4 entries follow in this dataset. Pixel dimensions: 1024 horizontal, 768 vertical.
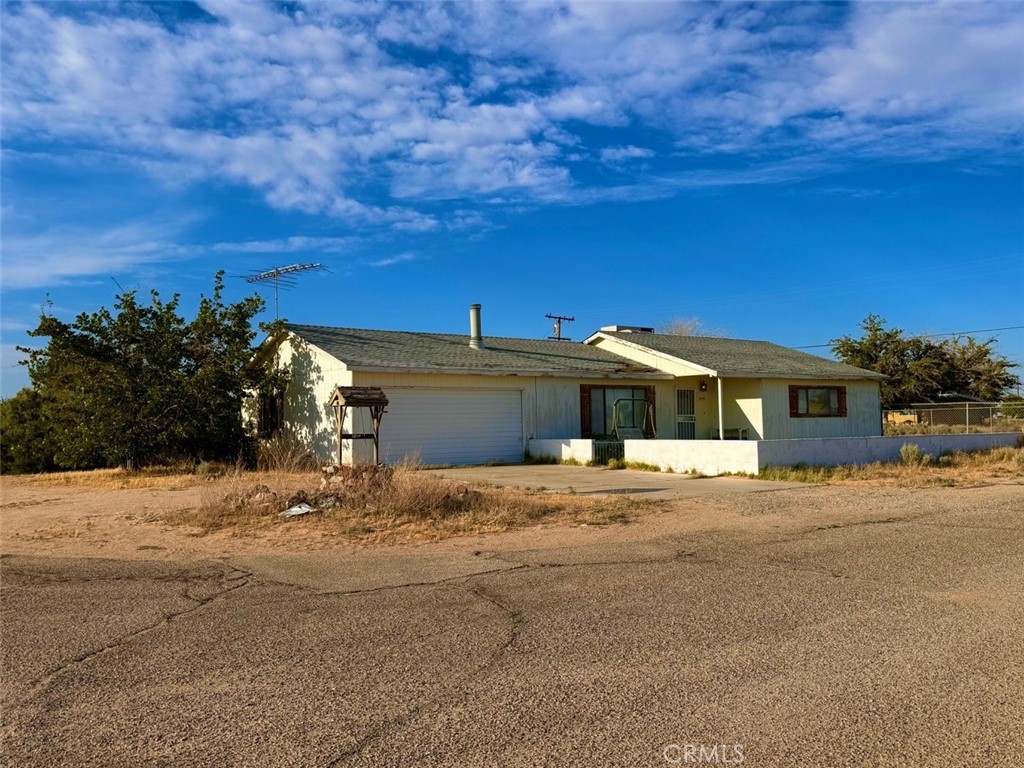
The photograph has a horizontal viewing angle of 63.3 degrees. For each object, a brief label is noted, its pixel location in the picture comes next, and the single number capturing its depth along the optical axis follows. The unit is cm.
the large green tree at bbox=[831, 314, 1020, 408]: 4281
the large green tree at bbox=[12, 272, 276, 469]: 2061
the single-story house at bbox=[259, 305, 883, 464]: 2122
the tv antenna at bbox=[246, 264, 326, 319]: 2681
